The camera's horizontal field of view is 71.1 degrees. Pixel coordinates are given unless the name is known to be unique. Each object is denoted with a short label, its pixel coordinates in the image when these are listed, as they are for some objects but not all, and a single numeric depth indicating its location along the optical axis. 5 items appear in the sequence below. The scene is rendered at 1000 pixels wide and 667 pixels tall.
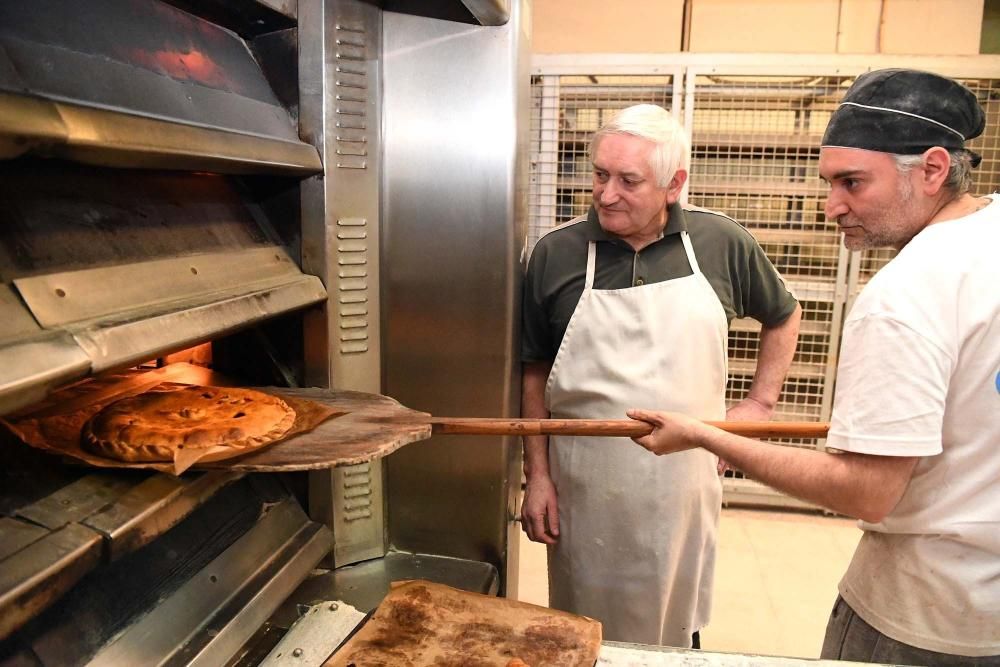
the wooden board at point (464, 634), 1.00
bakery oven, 0.81
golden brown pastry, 0.95
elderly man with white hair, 1.64
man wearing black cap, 1.02
